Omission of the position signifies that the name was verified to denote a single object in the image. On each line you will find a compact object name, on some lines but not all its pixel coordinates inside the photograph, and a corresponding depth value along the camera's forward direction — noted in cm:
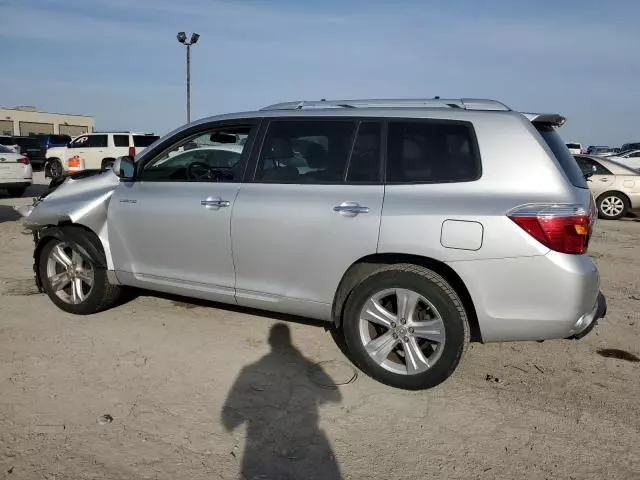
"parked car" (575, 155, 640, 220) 1179
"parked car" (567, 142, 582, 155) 3009
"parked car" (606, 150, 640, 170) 2150
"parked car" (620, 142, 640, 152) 3002
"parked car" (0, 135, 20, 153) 2459
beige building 6962
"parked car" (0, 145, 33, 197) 1270
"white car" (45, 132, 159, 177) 1912
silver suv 300
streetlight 2286
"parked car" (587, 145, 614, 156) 3694
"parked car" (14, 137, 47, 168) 2556
